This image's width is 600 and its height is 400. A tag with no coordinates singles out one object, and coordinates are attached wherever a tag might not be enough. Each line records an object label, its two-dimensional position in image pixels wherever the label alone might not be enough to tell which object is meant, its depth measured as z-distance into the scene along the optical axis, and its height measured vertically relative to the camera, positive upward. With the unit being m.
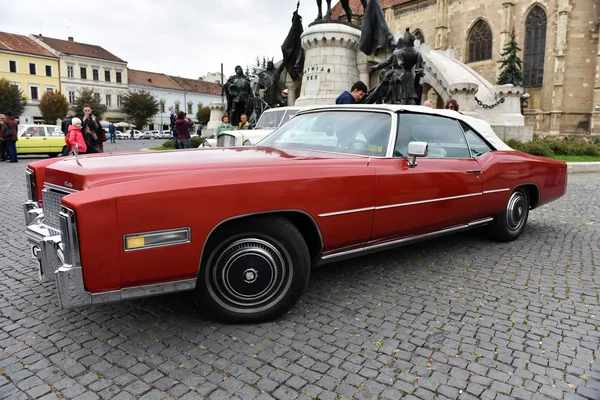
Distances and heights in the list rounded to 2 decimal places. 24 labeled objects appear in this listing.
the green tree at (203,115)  69.03 +2.97
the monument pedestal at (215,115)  24.40 +1.07
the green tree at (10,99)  46.62 +3.88
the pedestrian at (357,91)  7.31 +0.70
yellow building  52.97 +8.28
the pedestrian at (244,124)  13.38 +0.30
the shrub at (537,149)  14.62 -0.57
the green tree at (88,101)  54.47 +3.99
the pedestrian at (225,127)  12.43 +0.19
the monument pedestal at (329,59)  17.62 +2.99
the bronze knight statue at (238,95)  16.69 +1.47
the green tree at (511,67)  33.66 +5.11
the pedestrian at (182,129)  13.80 +0.15
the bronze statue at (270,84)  18.84 +2.11
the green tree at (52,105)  51.34 +3.46
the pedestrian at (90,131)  9.59 +0.08
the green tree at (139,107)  59.09 +3.66
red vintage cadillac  2.27 -0.47
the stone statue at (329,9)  18.22 +5.30
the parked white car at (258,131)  9.20 +0.06
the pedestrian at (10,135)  15.09 +0.00
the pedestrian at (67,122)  10.70 +0.32
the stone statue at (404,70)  12.36 +1.77
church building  32.72 +6.97
